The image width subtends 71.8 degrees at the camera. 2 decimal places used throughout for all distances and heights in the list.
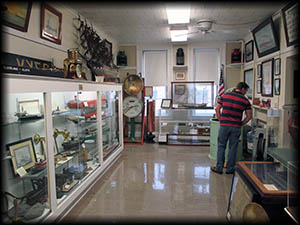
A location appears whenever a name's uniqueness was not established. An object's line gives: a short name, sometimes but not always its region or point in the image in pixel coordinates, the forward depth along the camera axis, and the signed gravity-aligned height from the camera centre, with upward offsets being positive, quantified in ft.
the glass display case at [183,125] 18.44 -2.34
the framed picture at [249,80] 16.21 +1.54
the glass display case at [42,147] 6.04 -1.72
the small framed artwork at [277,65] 11.42 +1.86
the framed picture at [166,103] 18.90 -0.38
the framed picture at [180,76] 19.79 +2.19
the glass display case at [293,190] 4.21 -1.99
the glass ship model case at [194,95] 18.83 +0.36
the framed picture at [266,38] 11.35 +3.60
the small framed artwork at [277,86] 11.44 +0.71
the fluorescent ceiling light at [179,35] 14.83 +4.90
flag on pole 18.58 +1.16
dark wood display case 5.02 -2.37
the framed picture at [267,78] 12.35 +1.28
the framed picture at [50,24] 9.03 +3.49
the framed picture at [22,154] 6.28 -1.73
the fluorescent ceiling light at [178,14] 10.66 +4.69
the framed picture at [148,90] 19.54 +0.85
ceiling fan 13.24 +4.93
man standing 11.45 -1.24
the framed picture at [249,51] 15.96 +3.78
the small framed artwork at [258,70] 14.32 +1.95
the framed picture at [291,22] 9.09 +3.51
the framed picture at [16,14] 6.99 +3.05
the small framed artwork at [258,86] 14.33 +0.88
